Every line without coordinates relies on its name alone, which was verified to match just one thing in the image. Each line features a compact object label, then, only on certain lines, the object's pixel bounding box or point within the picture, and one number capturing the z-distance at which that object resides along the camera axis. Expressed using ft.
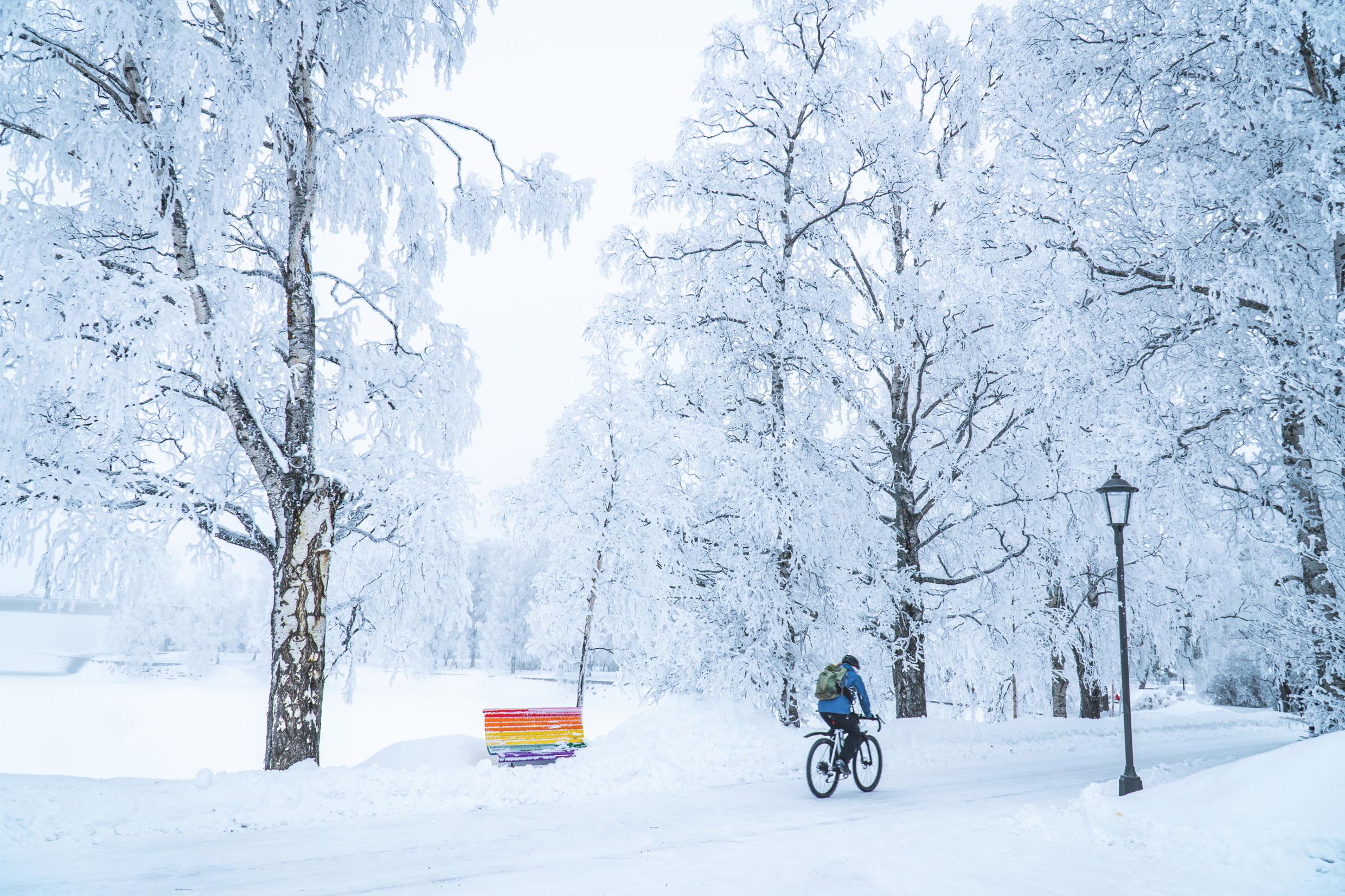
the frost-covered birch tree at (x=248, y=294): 23.59
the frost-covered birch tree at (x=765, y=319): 42.01
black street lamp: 29.96
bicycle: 30.71
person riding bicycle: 31.53
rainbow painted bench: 37.45
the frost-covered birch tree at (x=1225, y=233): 27.37
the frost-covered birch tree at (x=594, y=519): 55.88
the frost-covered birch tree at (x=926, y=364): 47.32
